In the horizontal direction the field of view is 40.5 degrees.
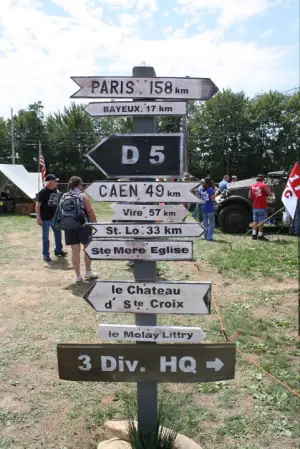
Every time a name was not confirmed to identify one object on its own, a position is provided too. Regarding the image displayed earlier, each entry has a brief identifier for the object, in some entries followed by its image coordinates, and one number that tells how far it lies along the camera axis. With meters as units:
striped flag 15.70
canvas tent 16.98
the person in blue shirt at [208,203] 9.95
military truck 11.30
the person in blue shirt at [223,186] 12.33
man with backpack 5.96
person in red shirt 10.11
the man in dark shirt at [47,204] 7.55
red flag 7.05
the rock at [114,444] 2.51
